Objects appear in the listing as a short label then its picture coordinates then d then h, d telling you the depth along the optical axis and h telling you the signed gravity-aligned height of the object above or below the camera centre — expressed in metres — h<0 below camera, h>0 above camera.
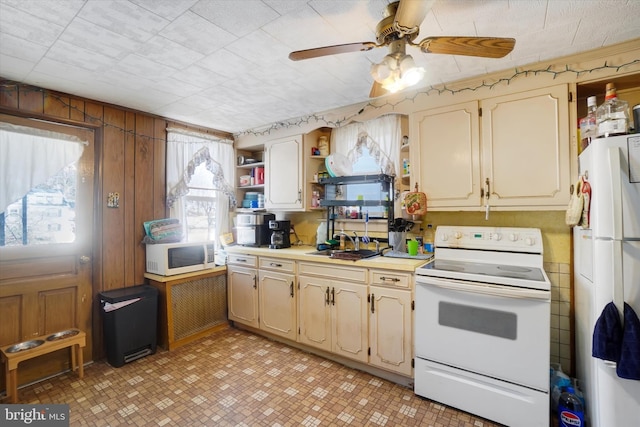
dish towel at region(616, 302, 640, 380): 1.27 -0.58
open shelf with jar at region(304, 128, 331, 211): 3.19 +0.56
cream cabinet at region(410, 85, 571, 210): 1.98 +0.46
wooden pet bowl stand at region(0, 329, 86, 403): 2.04 -0.95
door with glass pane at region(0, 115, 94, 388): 2.26 -0.16
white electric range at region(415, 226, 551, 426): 1.71 -0.73
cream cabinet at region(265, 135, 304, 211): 3.19 +0.47
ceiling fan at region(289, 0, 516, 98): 1.30 +0.77
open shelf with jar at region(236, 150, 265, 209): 3.72 +0.50
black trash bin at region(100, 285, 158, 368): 2.55 -0.93
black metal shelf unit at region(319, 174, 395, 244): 2.65 +0.22
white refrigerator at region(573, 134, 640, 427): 1.32 -0.15
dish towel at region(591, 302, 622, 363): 1.31 -0.54
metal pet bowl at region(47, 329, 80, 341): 2.34 -0.93
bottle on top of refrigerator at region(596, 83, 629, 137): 1.39 +0.47
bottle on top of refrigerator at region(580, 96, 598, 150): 1.63 +0.51
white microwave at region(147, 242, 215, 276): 2.89 -0.40
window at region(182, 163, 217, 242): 3.46 +0.13
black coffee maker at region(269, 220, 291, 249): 3.22 -0.19
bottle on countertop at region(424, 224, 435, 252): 2.63 -0.21
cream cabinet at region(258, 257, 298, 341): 2.82 -0.79
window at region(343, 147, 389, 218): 2.96 +0.28
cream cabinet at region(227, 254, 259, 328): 3.13 -0.79
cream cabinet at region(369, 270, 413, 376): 2.18 -0.80
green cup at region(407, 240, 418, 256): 2.50 -0.27
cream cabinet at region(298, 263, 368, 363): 2.40 -0.80
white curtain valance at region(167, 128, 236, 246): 3.25 +0.59
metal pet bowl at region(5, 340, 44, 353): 2.13 -0.93
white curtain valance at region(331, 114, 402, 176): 2.77 +0.74
